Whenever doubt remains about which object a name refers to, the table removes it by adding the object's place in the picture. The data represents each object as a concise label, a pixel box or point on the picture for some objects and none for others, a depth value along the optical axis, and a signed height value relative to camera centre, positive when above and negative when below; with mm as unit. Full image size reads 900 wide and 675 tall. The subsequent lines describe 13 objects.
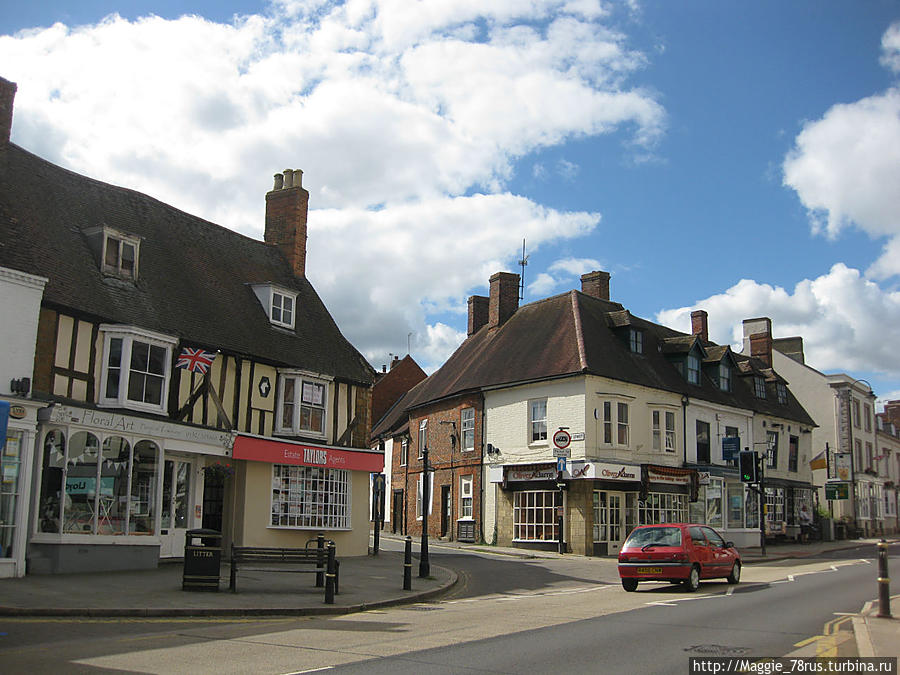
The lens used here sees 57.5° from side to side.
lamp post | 19141 -1526
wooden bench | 14867 -1478
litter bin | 15234 -1599
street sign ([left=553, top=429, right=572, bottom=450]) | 28216 +1490
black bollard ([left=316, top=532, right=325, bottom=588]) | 16062 -1652
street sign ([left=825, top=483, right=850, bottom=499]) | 43219 -226
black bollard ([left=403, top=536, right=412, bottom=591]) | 17078 -1841
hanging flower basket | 21438 +205
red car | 17281 -1522
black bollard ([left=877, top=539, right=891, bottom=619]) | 12047 -1562
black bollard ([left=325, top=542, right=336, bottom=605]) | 14539 -1827
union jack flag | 19906 +2829
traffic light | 29734 +699
